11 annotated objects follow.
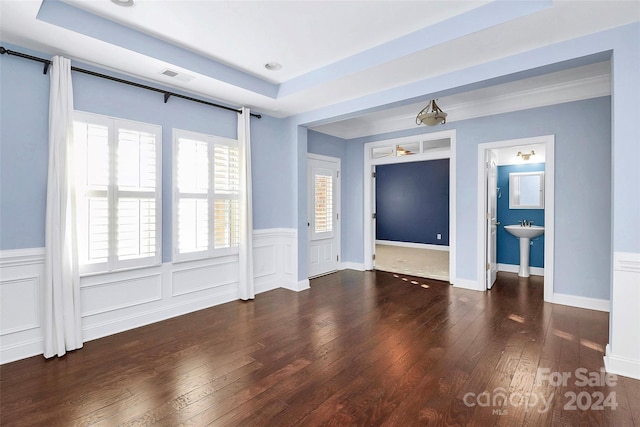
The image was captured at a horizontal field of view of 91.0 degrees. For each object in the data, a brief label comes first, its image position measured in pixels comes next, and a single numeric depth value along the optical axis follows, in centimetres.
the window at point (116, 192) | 299
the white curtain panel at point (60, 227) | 274
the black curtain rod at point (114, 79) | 262
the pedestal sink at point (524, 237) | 533
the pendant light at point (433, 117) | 374
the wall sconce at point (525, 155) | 572
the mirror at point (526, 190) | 582
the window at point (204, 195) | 371
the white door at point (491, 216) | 475
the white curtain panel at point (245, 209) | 424
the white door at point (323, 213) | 567
